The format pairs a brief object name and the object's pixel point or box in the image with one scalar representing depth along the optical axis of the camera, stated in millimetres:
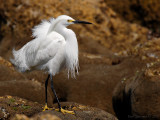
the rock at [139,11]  30109
